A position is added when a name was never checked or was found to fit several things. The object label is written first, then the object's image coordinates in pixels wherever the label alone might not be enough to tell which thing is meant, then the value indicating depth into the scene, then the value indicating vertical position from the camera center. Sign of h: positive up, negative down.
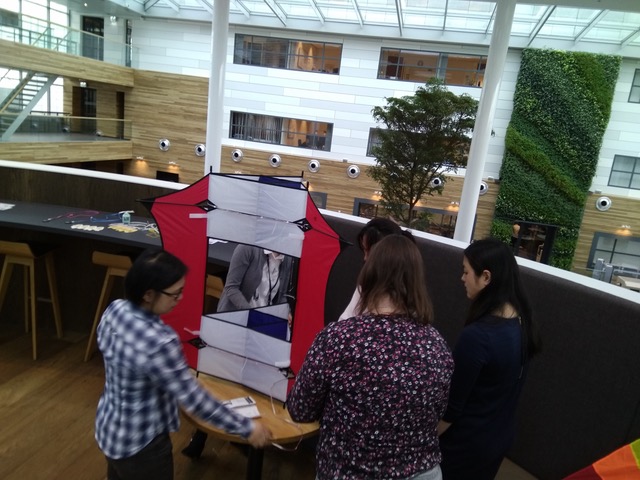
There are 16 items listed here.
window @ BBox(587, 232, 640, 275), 12.98 -2.11
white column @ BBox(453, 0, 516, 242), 4.84 +0.52
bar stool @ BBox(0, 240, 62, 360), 3.02 -1.17
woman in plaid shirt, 1.22 -0.73
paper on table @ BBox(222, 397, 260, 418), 1.63 -1.02
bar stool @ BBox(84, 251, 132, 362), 3.03 -1.04
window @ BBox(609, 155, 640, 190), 12.77 +0.19
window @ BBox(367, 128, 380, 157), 13.75 +0.29
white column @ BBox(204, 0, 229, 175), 4.97 +0.57
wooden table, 1.56 -1.03
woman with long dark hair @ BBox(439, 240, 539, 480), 1.29 -0.59
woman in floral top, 1.02 -0.53
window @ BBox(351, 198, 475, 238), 13.49 -1.87
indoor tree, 9.24 +0.35
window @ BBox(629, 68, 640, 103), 12.45 +2.54
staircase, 9.36 +0.16
